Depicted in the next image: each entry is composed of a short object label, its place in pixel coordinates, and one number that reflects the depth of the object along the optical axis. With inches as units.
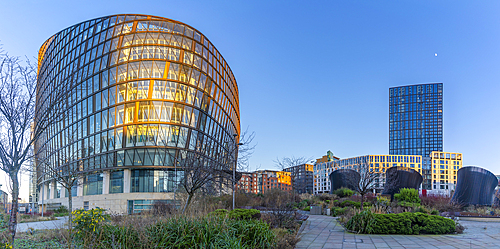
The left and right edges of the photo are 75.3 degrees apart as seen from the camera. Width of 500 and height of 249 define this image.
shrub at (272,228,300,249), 380.8
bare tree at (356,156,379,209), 1139.8
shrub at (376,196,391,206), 890.4
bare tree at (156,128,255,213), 635.5
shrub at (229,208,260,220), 565.1
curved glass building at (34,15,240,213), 1839.3
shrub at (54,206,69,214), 1779.5
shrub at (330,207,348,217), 945.0
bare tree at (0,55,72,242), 358.0
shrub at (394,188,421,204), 1171.3
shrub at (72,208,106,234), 318.2
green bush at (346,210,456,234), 546.0
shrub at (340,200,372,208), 1093.6
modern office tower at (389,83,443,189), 6742.1
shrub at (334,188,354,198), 1637.6
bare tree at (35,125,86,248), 327.3
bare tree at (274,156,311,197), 1580.7
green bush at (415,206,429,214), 843.4
